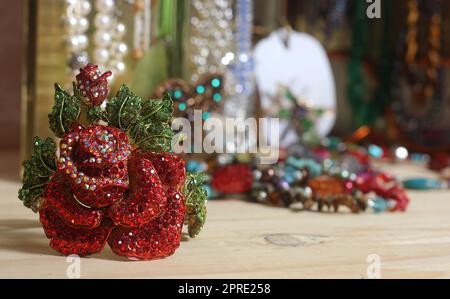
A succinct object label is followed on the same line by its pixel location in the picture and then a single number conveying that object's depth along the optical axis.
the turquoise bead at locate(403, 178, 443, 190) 0.55
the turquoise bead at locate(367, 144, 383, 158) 0.69
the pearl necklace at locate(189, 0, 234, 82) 0.58
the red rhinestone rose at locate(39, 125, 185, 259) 0.38
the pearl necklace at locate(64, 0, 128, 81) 0.52
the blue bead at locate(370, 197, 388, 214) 0.48
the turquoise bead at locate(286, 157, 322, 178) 0.52
